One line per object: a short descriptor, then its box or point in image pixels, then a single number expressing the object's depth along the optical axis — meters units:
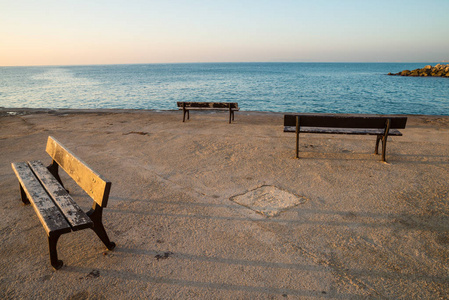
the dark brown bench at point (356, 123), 5.30
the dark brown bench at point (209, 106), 9.62
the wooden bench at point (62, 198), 2.51
